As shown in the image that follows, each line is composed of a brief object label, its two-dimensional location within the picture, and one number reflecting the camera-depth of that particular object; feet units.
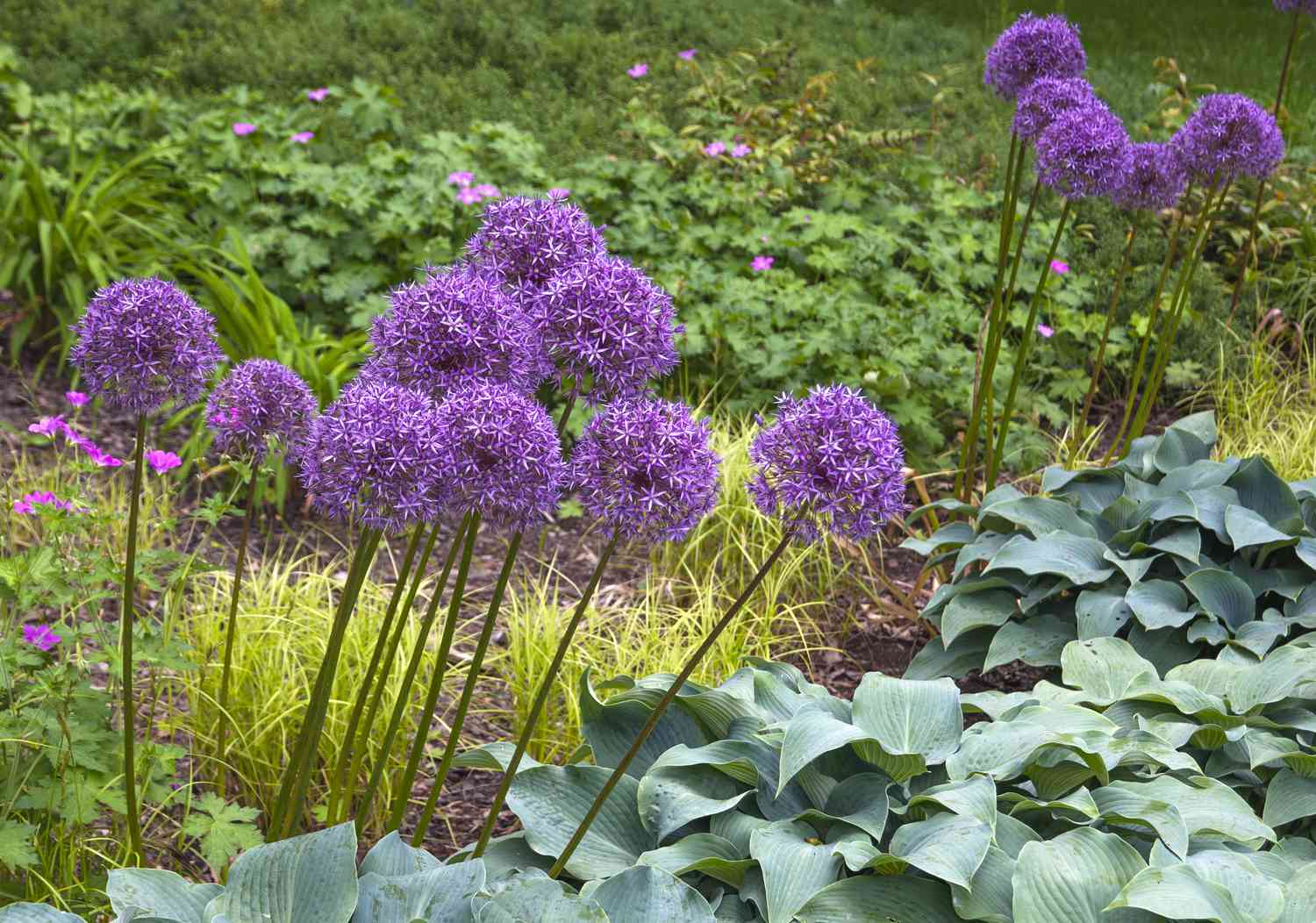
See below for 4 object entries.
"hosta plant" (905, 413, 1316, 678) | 11.55
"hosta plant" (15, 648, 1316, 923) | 7.09
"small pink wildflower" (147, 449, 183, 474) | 10.94
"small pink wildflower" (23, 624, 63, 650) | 8.91
